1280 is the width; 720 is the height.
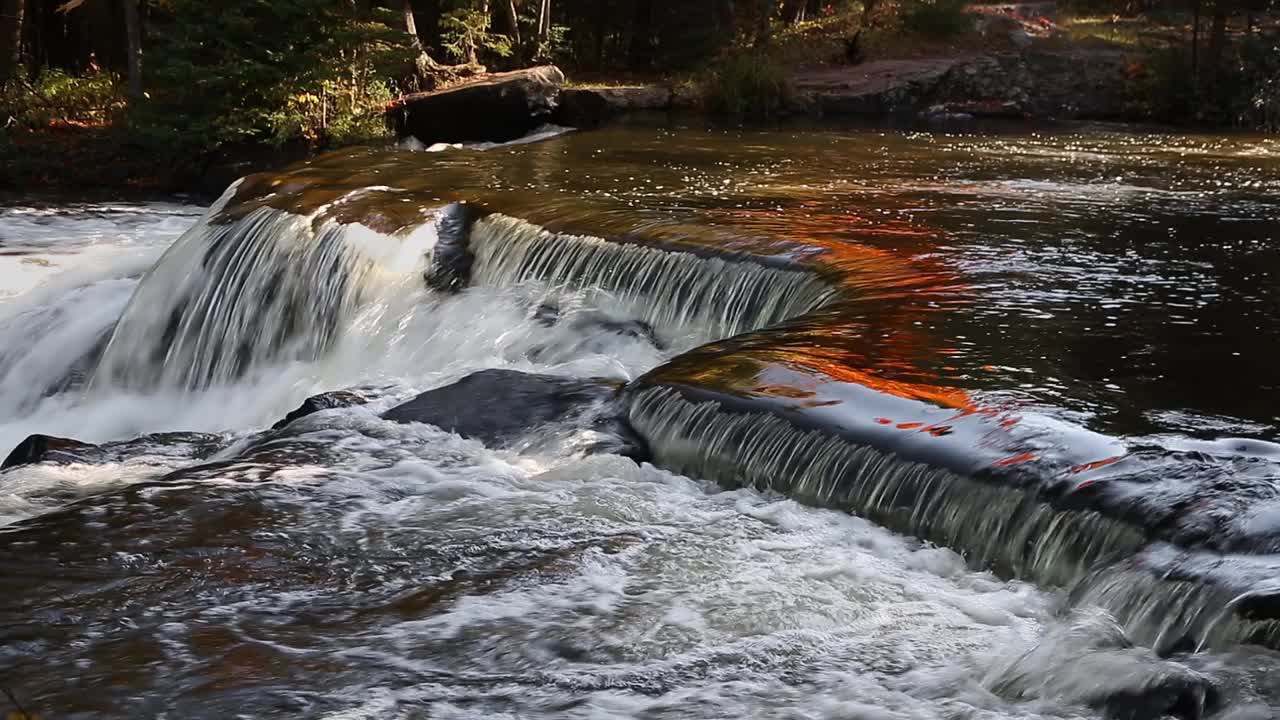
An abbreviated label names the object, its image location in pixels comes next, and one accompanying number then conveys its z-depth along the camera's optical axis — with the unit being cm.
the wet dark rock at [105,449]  688
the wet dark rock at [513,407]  660
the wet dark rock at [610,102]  2123
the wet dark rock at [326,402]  725
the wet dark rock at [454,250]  998
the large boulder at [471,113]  1980
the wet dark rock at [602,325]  856
